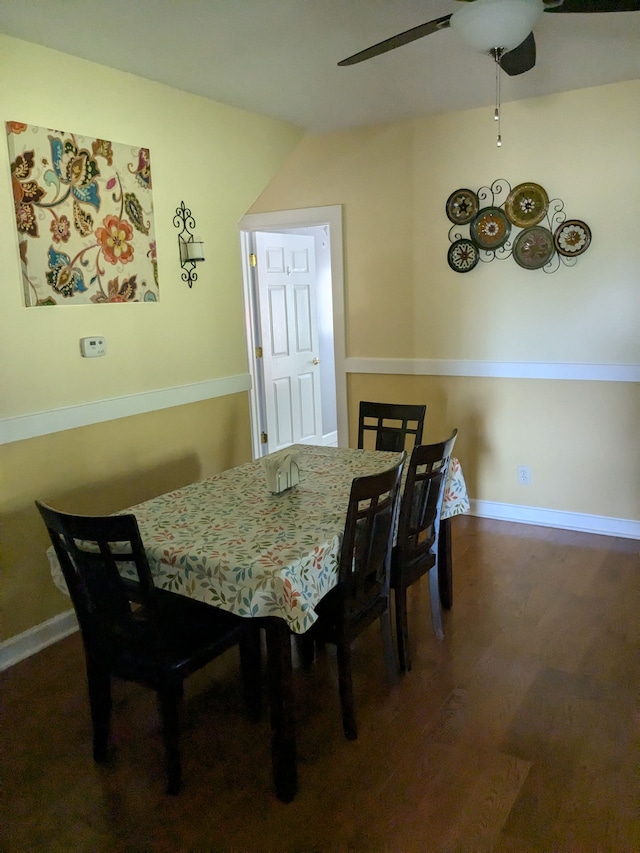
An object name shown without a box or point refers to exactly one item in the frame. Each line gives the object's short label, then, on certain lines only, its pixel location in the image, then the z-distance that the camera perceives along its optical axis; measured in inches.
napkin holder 96.8
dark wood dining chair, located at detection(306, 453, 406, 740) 80.9
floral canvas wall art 104.5
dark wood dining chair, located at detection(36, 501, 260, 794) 71.1
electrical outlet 159.8
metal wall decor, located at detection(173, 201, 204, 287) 134.3
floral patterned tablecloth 72.4
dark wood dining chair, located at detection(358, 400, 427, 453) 131.6
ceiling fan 73.4
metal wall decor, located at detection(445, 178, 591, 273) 145.6
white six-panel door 198.2
